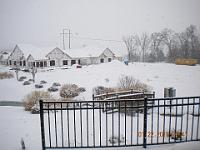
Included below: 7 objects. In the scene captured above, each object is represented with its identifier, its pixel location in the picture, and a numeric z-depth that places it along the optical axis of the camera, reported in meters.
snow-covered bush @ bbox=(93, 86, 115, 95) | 9.05
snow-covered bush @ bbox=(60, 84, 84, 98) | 9.71
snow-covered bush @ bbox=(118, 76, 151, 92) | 8.82
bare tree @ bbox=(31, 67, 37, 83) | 14.98
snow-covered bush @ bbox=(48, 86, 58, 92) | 11.13
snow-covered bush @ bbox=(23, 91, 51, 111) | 6.06
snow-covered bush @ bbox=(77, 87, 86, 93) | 10.55
